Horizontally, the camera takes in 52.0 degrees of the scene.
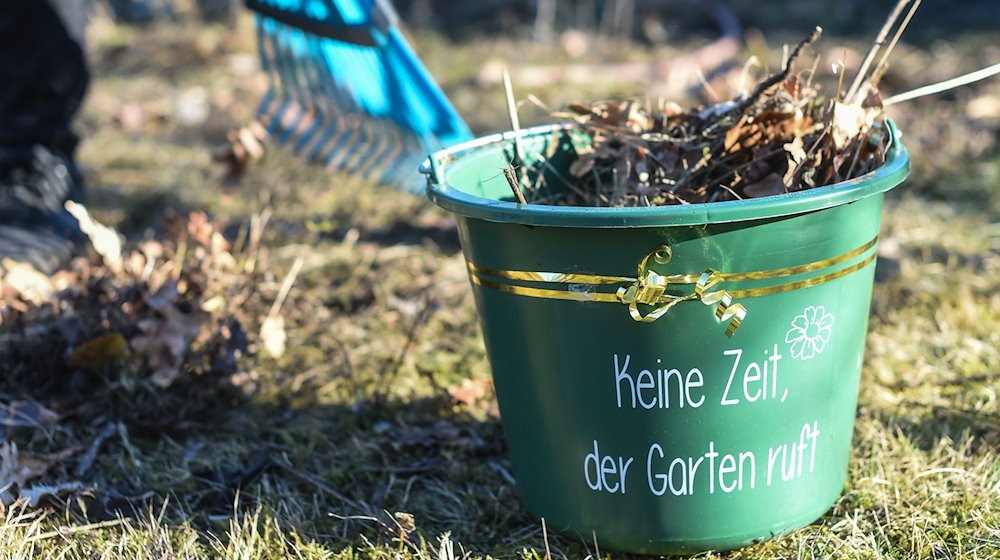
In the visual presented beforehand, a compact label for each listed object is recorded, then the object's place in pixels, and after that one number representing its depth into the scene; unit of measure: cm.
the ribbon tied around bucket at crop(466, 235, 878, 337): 144
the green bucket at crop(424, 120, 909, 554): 144
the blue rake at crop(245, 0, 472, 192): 283
